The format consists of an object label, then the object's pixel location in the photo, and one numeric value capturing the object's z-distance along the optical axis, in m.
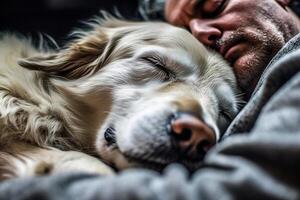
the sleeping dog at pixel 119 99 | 1.05
